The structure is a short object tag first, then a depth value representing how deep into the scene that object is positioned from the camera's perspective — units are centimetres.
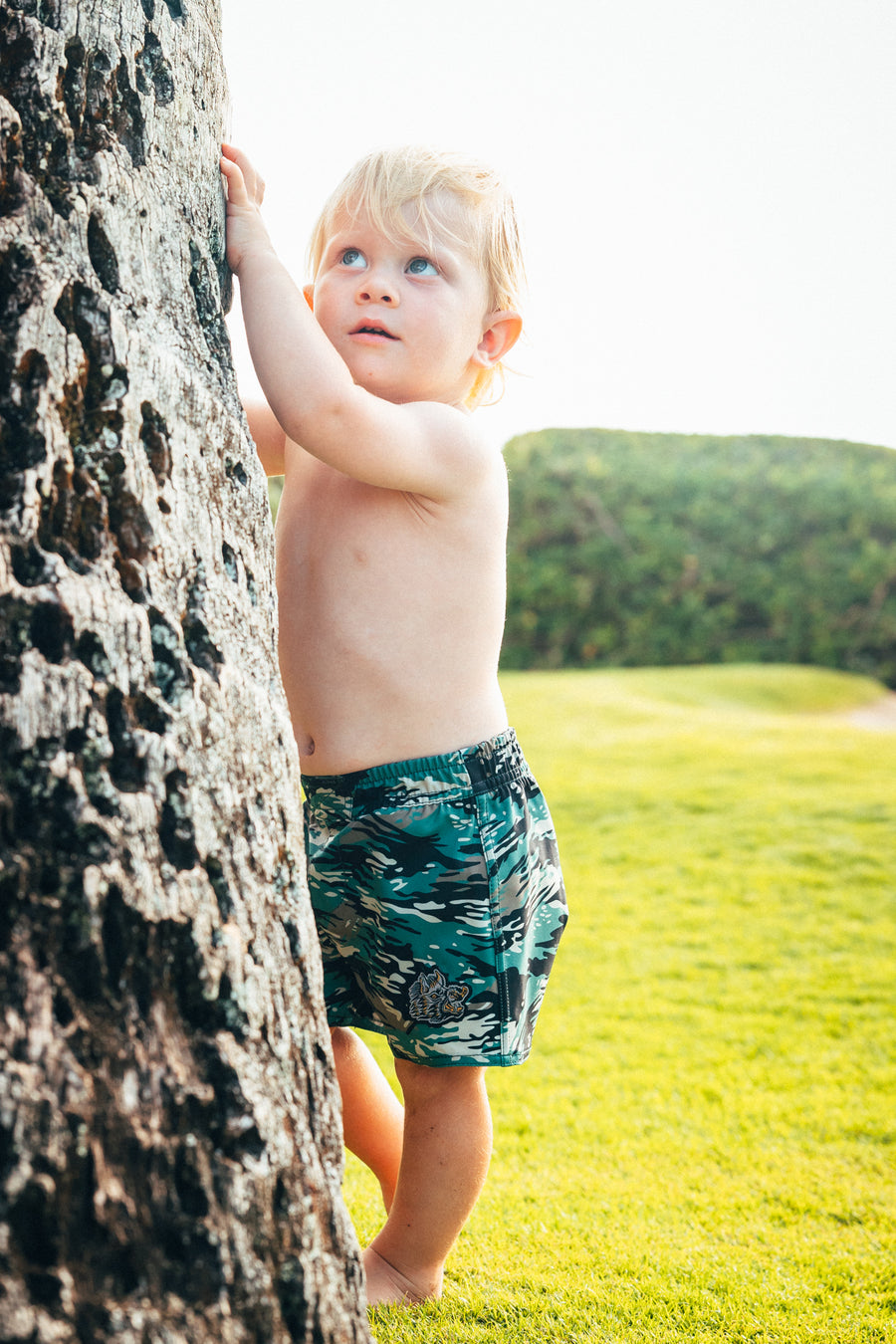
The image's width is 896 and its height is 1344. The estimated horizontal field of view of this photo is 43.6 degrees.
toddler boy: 153
